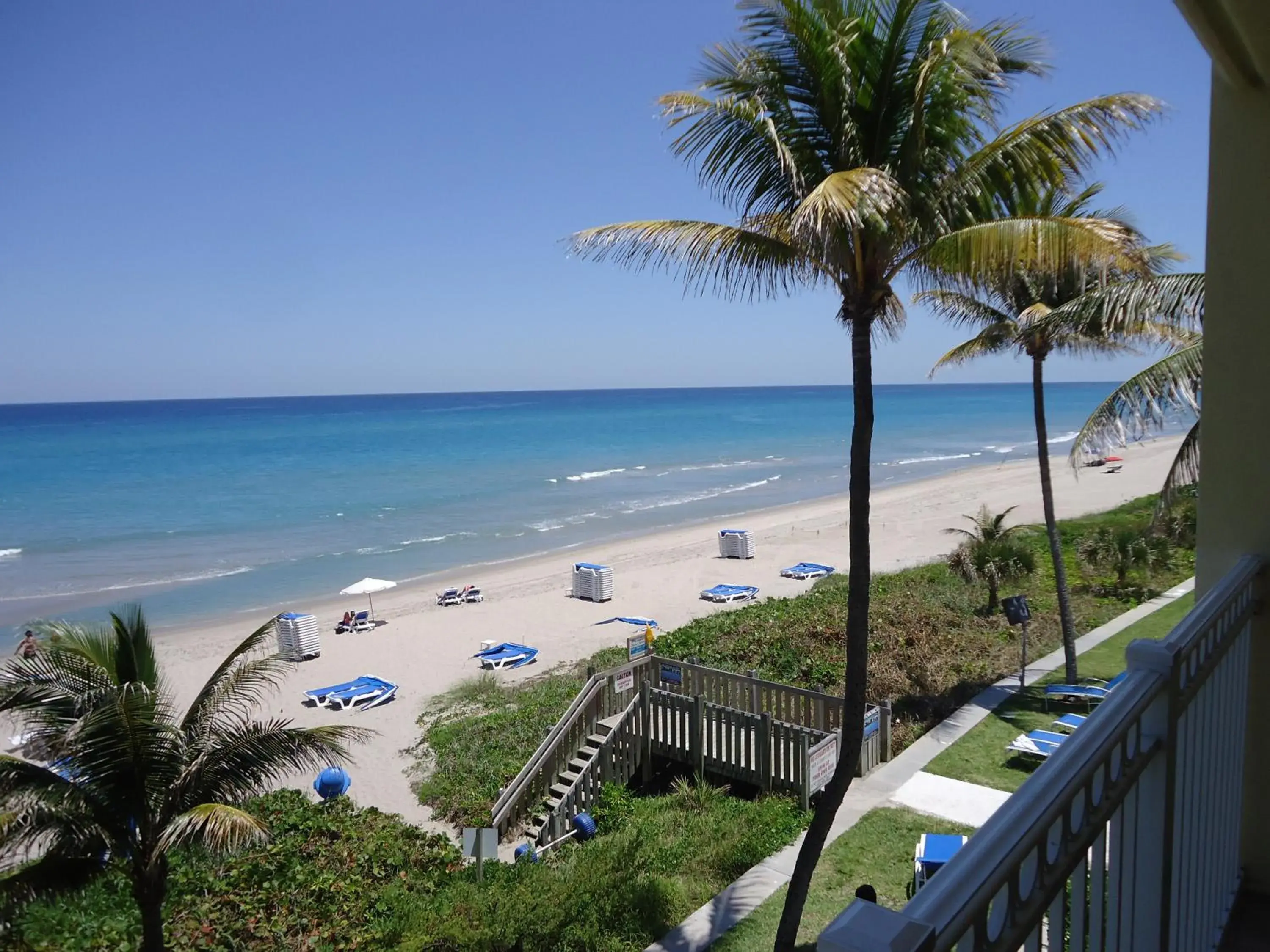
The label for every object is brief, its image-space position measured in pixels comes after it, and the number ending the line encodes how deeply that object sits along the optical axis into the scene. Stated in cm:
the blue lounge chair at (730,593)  2391
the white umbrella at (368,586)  2406
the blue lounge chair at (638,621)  2159
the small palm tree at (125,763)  616
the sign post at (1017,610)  1186
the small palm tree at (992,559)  1705
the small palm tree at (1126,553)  1795
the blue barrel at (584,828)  995
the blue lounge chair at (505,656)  1897
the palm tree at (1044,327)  1167
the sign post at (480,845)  811
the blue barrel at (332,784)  1198
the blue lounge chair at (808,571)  2661
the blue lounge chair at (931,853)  661
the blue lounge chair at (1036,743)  952
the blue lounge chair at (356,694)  1692
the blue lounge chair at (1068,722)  999
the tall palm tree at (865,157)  595
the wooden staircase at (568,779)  1027
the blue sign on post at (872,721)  995
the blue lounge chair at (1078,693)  1141
